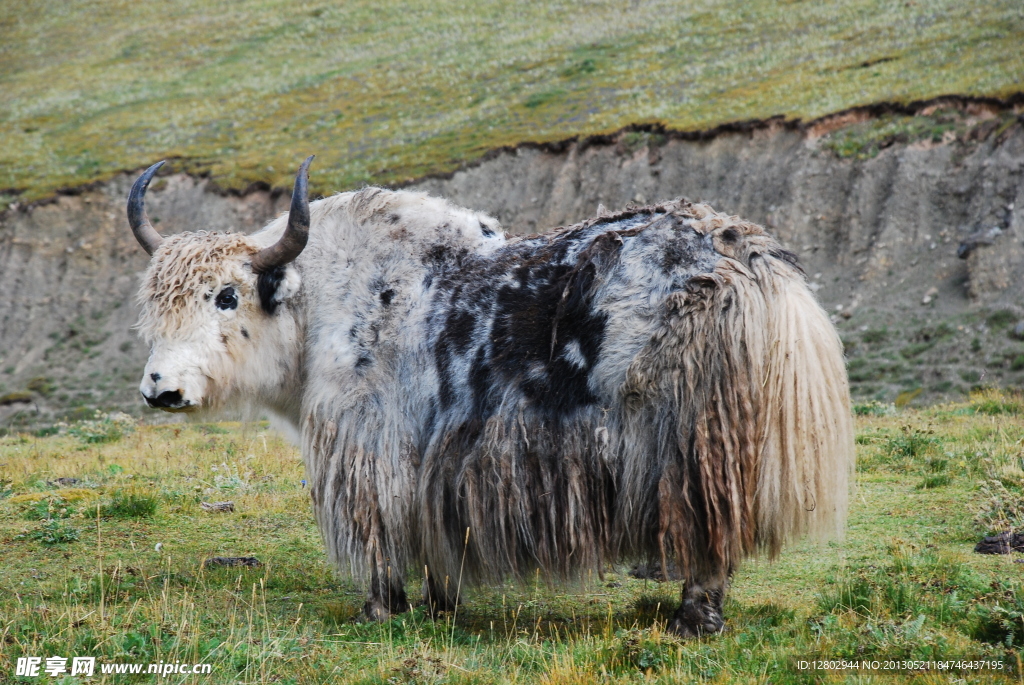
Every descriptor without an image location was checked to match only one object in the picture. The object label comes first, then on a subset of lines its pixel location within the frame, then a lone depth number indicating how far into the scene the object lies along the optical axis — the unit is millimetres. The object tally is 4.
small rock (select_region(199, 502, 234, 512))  15195
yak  9164
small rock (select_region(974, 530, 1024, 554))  11617
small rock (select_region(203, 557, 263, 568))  12395
